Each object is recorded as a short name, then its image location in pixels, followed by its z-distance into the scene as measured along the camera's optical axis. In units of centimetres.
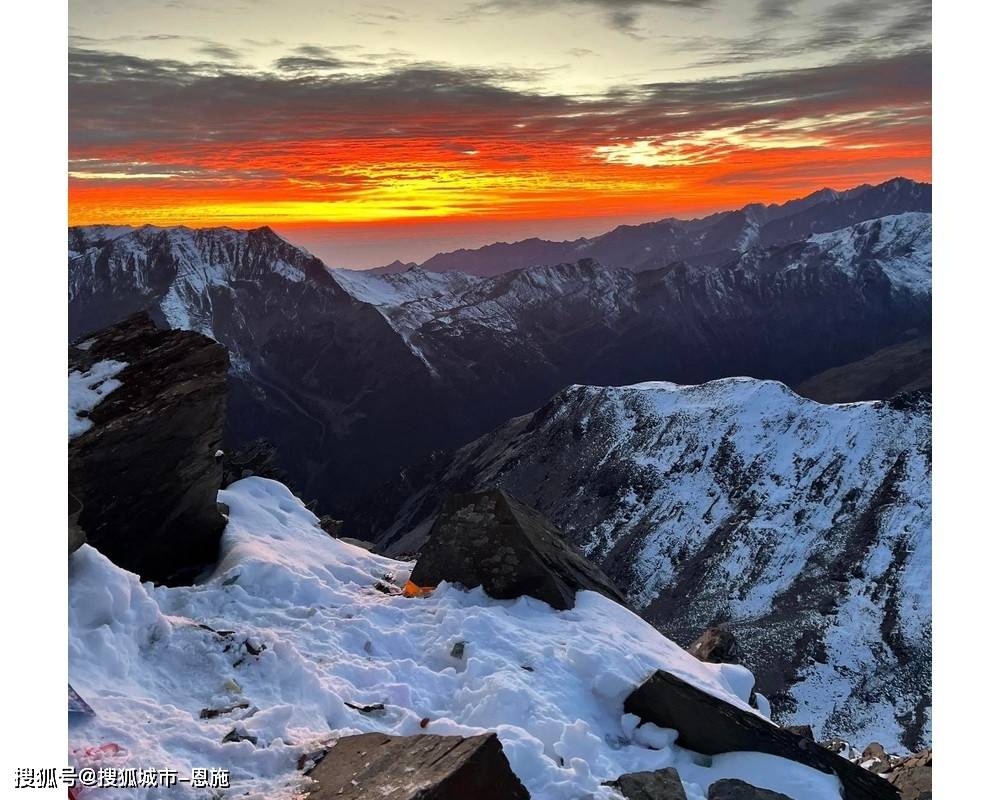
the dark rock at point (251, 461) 2114
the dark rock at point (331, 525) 2245
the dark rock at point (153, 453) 1348
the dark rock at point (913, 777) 1265
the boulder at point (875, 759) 1688
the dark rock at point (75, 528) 1079
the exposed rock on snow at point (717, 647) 1973
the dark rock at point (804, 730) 1604
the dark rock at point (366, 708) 1055
